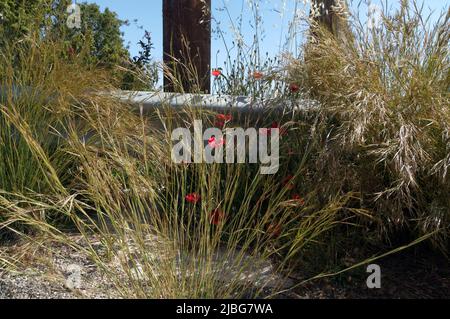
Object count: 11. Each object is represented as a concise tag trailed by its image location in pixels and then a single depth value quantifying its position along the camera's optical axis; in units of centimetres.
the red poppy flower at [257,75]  359
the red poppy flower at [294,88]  330
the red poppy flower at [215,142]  282
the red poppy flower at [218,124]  336
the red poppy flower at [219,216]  236
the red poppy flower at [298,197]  248
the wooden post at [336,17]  339
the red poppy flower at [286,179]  298
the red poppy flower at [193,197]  255
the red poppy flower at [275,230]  233
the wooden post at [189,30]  457
